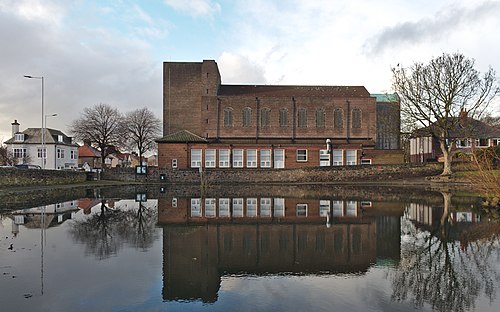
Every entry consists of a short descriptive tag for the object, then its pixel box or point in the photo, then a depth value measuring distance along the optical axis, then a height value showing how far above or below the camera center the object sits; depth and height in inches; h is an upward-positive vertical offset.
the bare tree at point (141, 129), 2667.3 +266.6
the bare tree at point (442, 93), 1448.1 +279.2
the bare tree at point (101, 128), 2559.1 +263.0
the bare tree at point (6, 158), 2326.5 +60.5
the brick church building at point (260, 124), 1870.1 +222.8
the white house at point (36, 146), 2454.5 +140.2
